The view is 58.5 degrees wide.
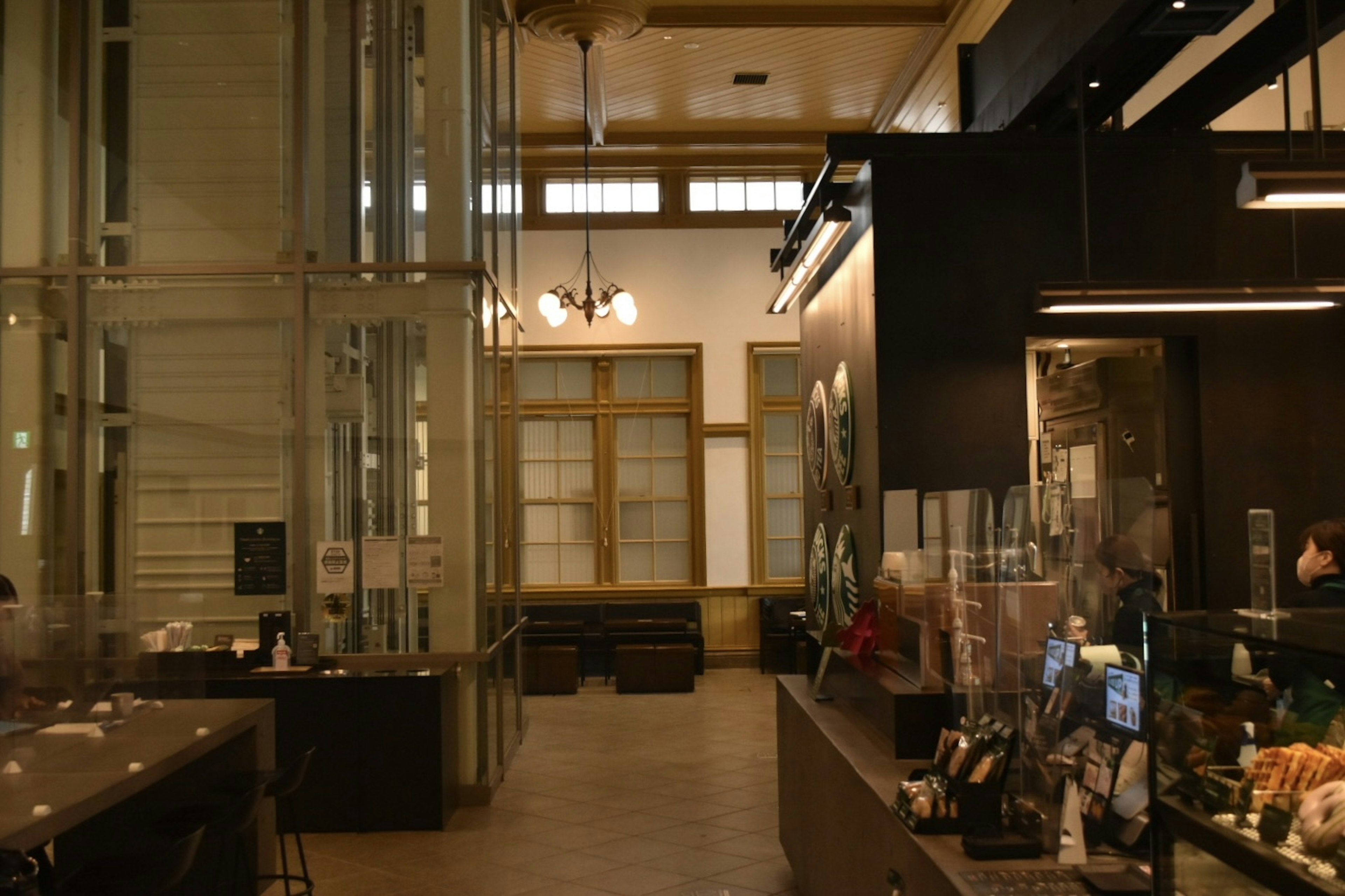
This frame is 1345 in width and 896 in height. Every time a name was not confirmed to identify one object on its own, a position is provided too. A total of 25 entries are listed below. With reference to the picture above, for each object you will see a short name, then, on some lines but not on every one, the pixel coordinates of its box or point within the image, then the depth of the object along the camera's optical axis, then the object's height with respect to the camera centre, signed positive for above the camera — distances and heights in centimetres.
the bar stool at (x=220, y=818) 420 -107
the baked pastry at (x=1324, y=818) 178 -48
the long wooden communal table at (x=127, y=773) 323 -77
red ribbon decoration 476 -51
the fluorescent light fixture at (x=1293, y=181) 359 +95
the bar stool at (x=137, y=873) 344 -104
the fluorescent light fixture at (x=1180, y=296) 482 +83
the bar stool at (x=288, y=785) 470 -108
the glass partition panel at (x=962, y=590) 340 -26
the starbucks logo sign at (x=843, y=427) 635 +43
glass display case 183 -43
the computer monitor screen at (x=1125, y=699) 258 -43
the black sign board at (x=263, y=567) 711 -30
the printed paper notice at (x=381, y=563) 709 -28
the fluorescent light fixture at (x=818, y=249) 556 +129
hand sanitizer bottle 687 -81
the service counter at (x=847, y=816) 288 -93
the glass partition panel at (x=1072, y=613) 281 -28
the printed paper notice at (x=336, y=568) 709 -31
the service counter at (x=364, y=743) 671 -128
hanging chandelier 1096 +206
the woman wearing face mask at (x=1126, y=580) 289 -19
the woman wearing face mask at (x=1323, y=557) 405 -20
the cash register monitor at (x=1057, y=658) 284 -37
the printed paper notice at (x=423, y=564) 712 -30
